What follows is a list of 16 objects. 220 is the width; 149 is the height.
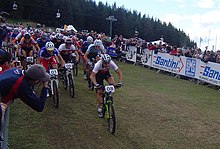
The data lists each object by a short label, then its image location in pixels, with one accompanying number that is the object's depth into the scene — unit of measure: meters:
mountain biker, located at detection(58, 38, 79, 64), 12.55
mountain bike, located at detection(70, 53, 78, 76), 12.54
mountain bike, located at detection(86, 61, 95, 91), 12.66
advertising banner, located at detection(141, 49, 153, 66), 25.08
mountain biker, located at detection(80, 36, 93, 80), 15.34
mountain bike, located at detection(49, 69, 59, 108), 9.76
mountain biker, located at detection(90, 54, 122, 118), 8.73
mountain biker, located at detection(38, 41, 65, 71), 10.57
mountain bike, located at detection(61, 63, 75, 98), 10.94
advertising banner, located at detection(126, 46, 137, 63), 27.40
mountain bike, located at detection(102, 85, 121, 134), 8.01
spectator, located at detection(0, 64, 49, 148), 4.48
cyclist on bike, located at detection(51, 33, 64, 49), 16.00
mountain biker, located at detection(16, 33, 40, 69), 11.92
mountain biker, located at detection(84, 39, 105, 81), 12.43
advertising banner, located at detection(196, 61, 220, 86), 17.33
